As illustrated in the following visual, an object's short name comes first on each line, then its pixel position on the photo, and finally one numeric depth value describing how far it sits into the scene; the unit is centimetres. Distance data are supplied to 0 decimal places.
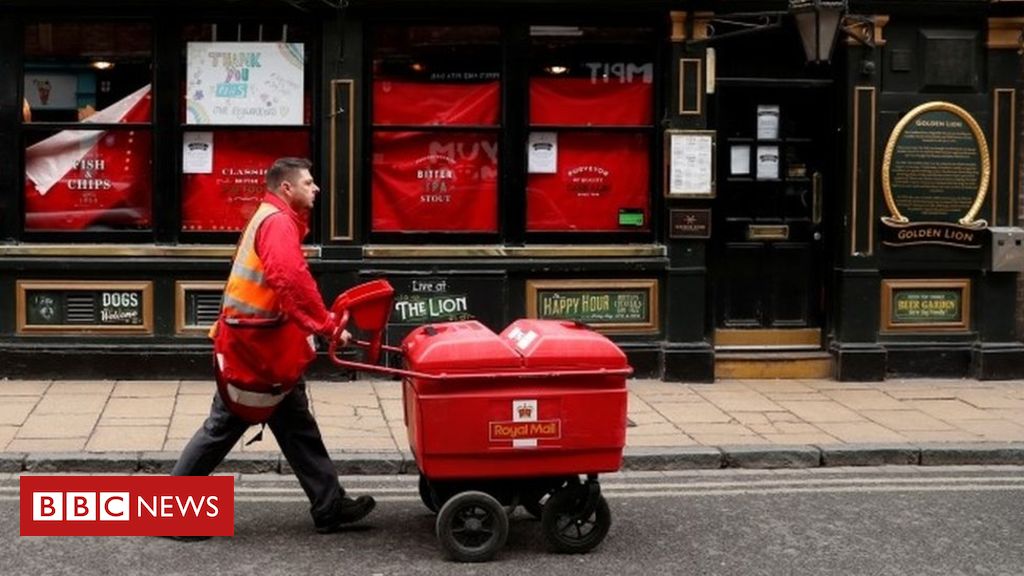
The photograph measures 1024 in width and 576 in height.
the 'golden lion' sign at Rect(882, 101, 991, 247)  1190
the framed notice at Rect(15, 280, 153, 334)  1130
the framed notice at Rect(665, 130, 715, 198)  1162
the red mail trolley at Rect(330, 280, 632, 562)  655
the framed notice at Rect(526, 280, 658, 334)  1171
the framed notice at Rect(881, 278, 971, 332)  1203
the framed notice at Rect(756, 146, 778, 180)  1214
